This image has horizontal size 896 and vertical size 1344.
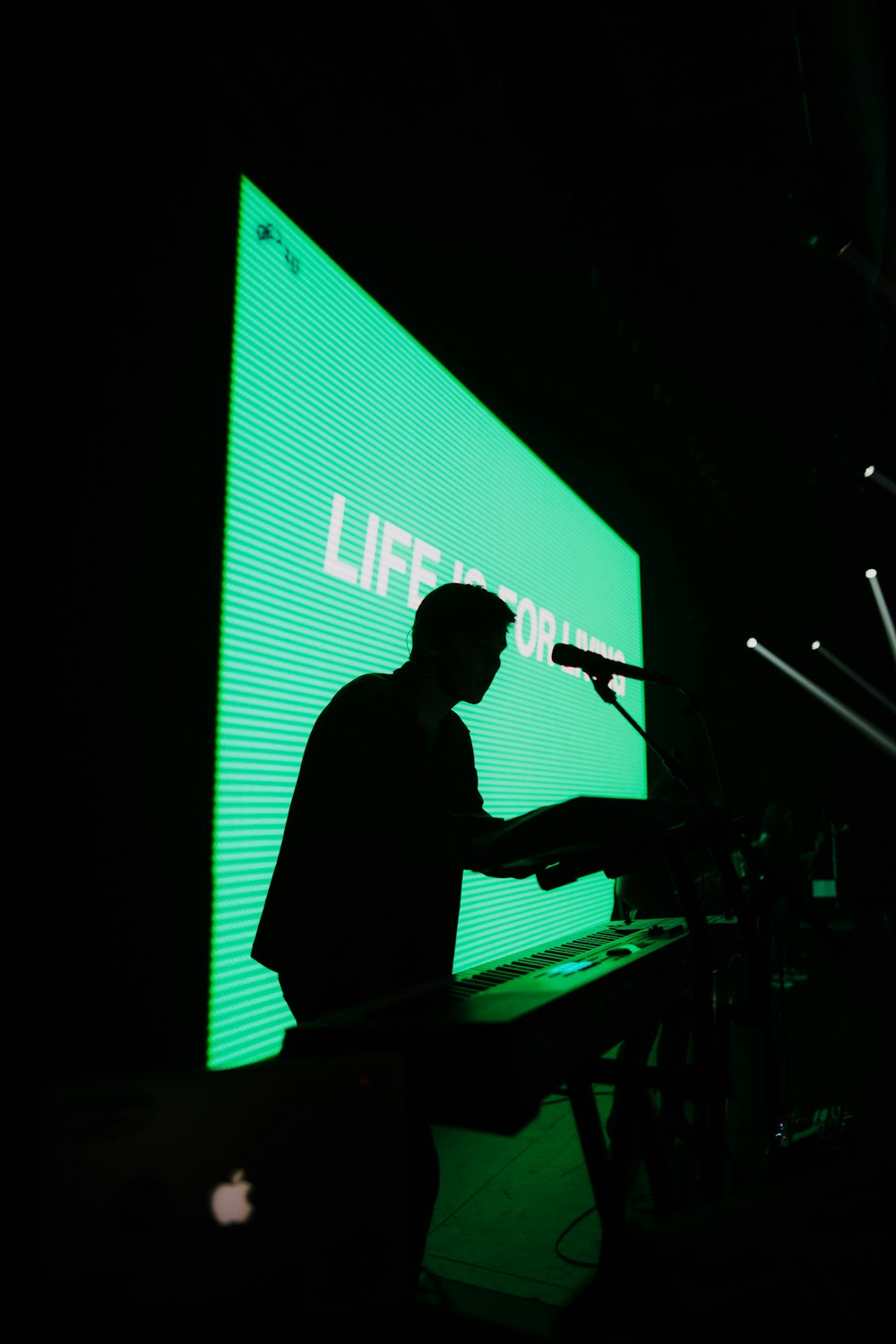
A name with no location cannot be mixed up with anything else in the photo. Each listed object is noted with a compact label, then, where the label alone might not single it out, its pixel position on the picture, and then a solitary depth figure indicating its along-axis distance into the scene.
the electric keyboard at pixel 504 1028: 0.82
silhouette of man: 1.35
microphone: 1.47
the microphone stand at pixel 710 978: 1.30
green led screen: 2.05
